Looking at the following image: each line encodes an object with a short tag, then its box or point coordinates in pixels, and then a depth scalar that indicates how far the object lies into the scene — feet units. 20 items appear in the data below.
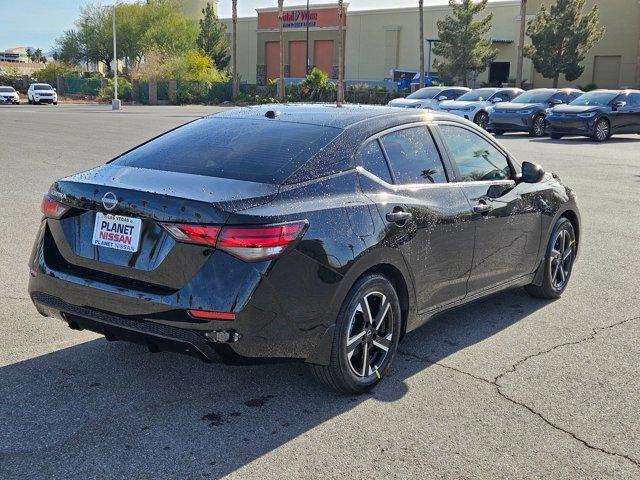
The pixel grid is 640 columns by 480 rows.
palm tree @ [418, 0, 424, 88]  191.01
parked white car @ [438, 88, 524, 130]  93.45
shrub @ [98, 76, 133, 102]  222.48
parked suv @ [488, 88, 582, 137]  86.89
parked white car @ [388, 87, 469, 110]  100.63
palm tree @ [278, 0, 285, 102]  209.15
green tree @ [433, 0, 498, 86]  189.47
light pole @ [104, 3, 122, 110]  165.89
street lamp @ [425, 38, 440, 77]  223.02
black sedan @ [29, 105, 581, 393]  12.32
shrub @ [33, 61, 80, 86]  262.26
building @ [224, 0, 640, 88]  195.31
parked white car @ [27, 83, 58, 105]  189.26
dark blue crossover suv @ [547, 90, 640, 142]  79.97
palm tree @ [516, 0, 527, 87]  182.26
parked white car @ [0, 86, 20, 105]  186.41
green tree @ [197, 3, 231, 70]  272.92
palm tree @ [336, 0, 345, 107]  193.36
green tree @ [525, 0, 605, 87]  177.68
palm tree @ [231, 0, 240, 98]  229.56
